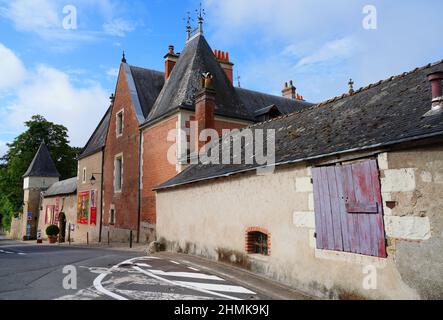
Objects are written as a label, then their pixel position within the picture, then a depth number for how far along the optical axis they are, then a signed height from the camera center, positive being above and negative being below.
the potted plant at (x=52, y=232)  27.11 -0.89
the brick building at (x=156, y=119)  16.36 +4.86
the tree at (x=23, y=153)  40.22 +7.81
